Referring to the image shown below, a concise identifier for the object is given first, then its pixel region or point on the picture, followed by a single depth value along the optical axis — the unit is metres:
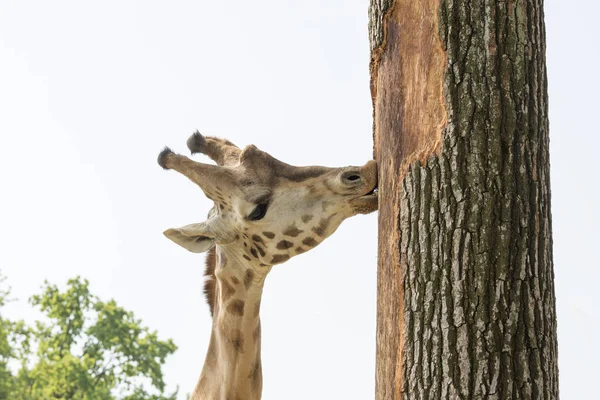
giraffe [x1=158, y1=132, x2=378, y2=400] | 10.55
